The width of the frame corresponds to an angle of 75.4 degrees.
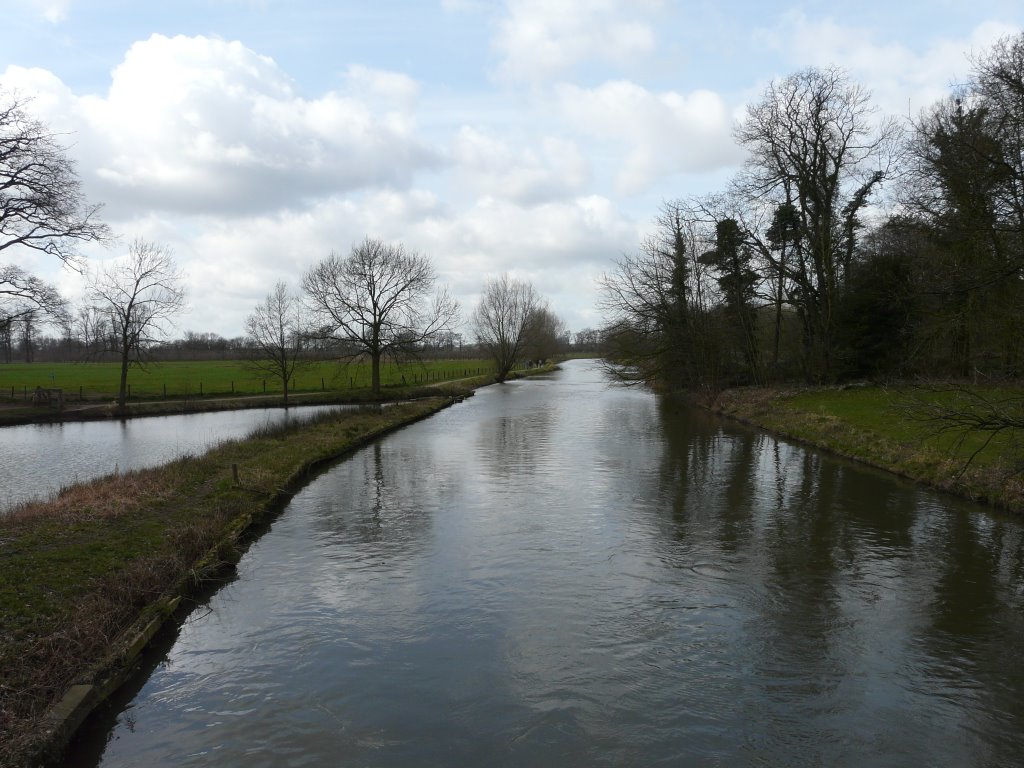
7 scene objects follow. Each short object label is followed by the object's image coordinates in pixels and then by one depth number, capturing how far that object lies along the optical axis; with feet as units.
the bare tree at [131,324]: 116.37
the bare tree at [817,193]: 97.76
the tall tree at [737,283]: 112.88
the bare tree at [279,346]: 132.46
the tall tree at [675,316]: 122.31
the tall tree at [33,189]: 58.39
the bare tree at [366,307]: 131.34
